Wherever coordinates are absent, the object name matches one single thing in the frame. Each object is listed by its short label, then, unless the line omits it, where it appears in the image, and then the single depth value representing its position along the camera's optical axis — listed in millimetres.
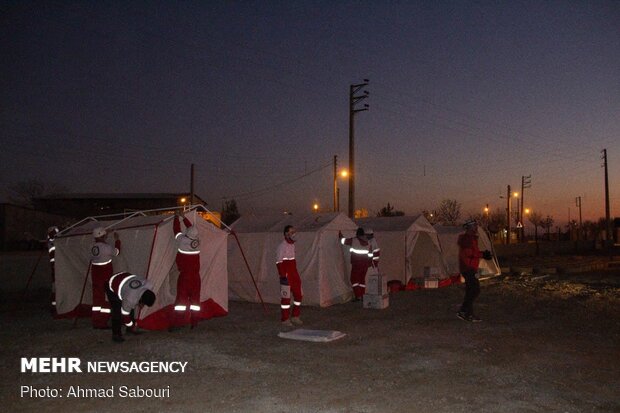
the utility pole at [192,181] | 31512
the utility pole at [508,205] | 44559
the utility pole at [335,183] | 27438
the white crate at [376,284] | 11273
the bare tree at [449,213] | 65812
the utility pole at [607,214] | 42375
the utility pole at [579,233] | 61906
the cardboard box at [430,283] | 15195
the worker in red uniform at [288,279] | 9258
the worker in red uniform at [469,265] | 9469
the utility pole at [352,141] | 19969
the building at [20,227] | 29750
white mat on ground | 7738
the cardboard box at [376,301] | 11219
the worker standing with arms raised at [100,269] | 8875
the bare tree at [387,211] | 56612
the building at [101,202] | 49062
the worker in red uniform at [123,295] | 7496
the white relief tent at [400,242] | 14844
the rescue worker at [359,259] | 12281
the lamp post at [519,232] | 50150
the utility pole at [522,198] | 50566
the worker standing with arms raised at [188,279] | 8719
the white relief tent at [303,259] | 11820
